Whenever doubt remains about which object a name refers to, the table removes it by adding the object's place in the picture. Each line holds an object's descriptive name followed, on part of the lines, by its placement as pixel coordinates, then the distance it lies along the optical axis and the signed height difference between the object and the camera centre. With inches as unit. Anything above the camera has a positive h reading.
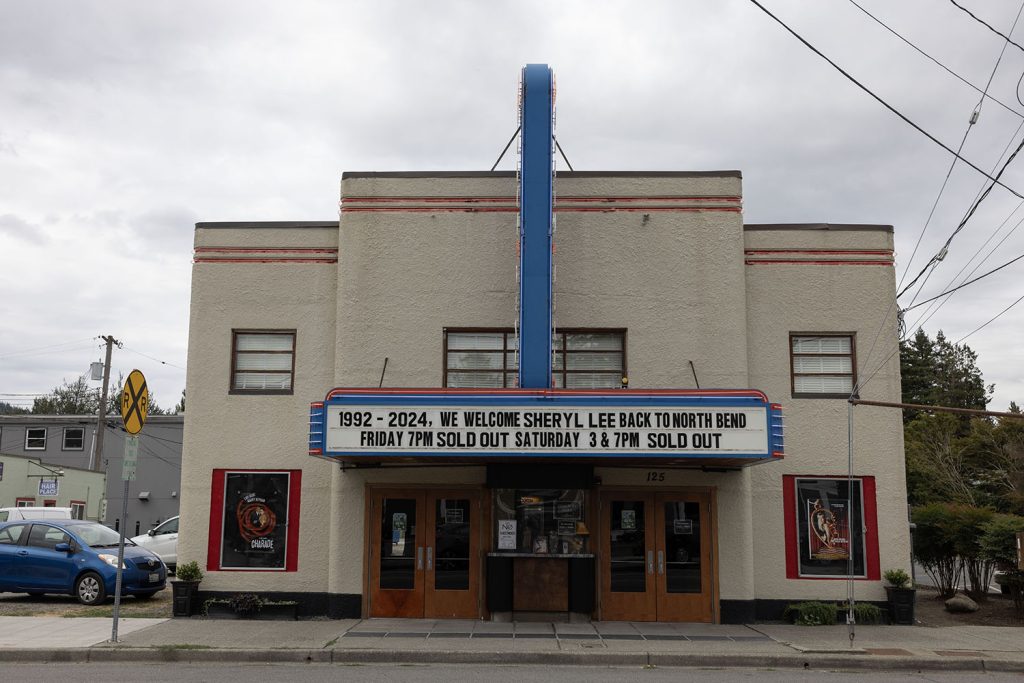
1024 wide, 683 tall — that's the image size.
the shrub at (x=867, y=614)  608.4 -68.1
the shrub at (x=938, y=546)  686.5 -27.2
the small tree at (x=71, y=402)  3373.5 +362.2
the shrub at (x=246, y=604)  601.6 -64.6
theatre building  602.9 +83.9
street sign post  494.0 +46.8
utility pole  1459.2 +122.0
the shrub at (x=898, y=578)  610.5 -44.7
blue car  669.3 -44.9
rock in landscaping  650.8 -66.5
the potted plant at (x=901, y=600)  608.1 -58.9
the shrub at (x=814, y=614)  600.4 -67.5
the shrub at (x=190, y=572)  607.5 -45.1
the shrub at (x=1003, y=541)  616.7 -20.5
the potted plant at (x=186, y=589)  602.9 -55.4
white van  952.3 -13.0
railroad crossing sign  495.8 +52.1
